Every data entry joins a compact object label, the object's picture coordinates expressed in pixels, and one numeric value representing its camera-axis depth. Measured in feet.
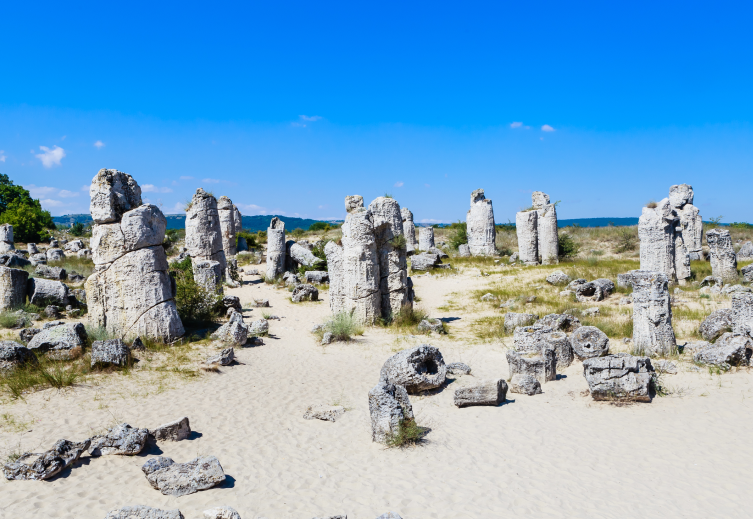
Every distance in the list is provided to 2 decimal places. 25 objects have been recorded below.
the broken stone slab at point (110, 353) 26.61
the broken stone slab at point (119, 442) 17.49
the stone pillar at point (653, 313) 28.43
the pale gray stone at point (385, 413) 19.27
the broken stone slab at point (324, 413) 22.25
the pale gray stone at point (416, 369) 25.36
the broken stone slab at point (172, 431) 19.20
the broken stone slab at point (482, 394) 23.32
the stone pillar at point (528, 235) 77.25
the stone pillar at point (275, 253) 67.15
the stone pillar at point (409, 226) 103.19
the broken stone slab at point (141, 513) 12.71
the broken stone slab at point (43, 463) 15.37
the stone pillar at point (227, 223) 76.69
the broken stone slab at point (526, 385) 25.04
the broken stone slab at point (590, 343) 29.27
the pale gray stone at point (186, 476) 15.25
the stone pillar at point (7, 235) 87.59
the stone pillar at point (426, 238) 101.14
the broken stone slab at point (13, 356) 25.38
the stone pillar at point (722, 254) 52.19
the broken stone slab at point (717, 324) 31.45
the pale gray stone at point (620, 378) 22.90
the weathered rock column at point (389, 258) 41.86
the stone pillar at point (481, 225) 86.53
